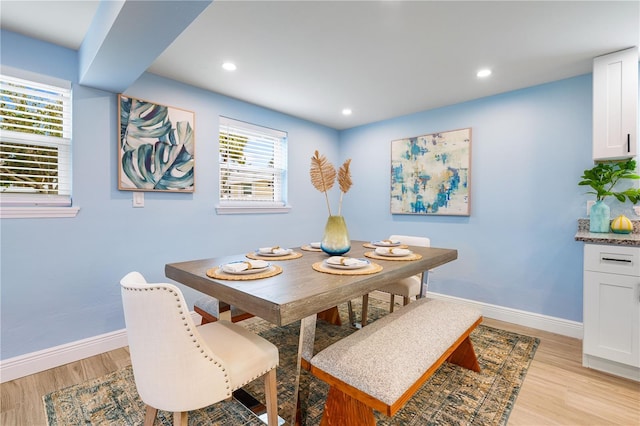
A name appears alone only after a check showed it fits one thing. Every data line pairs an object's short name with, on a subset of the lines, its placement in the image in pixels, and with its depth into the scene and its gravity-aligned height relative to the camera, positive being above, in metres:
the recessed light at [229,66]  2.37 +1.20
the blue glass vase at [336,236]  1.97 -0.17
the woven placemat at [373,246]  2.39 -0.29
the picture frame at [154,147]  2.39 +0.56
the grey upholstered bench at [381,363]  1.14 -0.67
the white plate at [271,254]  2.00 -0.30
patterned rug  1.56 -1.12
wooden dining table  1.12 -0.34
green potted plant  2.28 +0.21
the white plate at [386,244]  2.41 -0.28
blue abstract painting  3.24 +0.44
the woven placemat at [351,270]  1.51 -0.32
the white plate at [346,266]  1.59 -0.30
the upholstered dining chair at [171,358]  1.04 -0.55
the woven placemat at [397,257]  1.89 -0.31
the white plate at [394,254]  1.93 -0.29
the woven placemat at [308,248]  2.33 -0.30
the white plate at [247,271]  1.46 -0.31
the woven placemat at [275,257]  1.95 -0.31
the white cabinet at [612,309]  1.92 -0.67
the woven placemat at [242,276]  1.41 -0.32
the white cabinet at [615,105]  2.15 +0.81
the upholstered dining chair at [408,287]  2.44 -0.65
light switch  2.46 +0.10
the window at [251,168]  3.13 +0.50
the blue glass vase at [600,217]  2.32 -0.05
